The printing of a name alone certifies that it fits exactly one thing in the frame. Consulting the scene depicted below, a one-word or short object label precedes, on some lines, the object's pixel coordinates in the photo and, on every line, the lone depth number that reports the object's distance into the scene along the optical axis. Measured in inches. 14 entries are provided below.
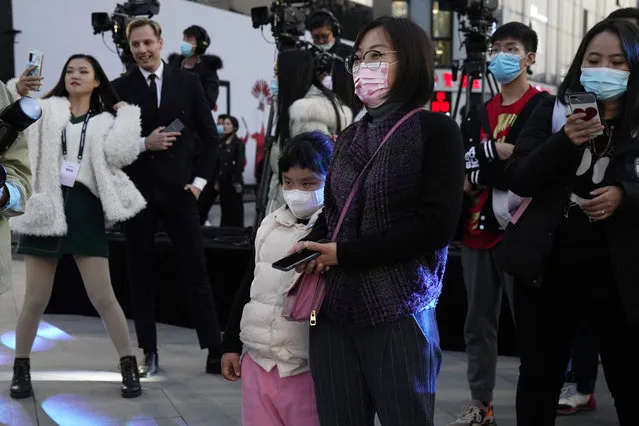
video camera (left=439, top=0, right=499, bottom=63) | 239.1
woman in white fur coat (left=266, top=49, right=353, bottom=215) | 195.0
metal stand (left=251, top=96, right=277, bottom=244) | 241.1
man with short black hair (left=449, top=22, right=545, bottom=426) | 153.6
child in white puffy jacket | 102.7
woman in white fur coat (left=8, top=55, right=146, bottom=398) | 169.0
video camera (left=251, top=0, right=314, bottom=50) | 281.7
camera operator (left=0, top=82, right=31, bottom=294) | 106.2
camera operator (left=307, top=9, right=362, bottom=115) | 269.9
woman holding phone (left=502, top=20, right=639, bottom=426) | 104.0
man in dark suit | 189.6
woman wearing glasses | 87.7
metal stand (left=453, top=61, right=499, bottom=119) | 236.7
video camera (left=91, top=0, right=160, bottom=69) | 289.3
